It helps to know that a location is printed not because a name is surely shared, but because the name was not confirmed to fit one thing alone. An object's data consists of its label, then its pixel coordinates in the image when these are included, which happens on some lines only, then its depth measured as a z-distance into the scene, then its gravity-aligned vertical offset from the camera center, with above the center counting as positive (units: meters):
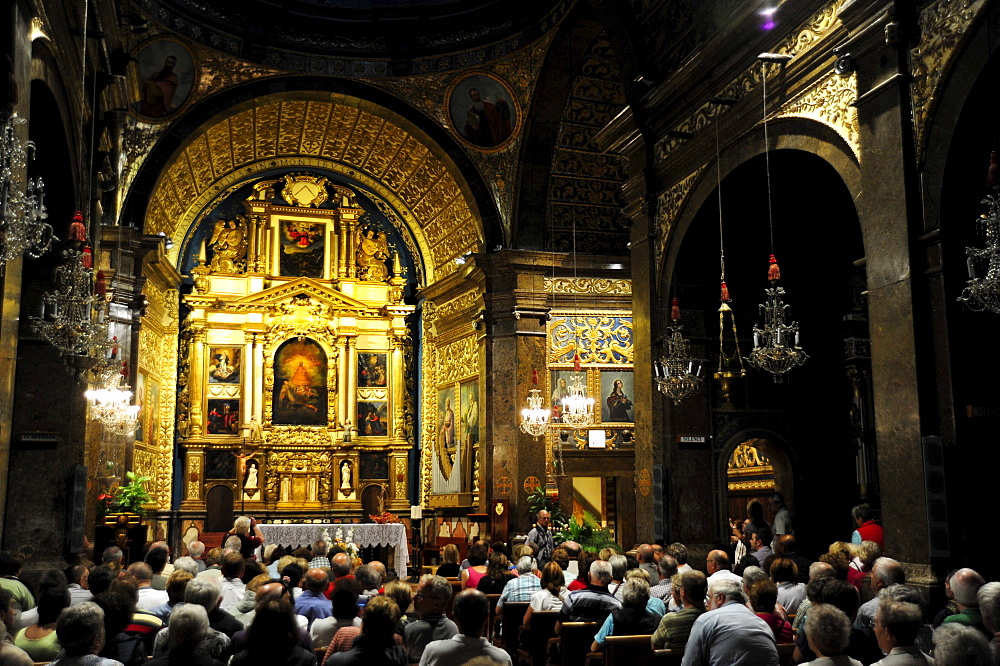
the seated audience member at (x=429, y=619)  5.54 -0.76
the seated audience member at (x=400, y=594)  6.38 -0.70
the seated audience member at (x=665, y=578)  7.94 -0.78
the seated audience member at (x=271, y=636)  4.12 -0.62
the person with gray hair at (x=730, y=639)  4.82 -0.77
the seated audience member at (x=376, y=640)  4.35 -0.69
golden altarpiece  21.95 +2.84
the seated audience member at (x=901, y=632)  4.37 -0.67
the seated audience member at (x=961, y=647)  3.79 -0.64
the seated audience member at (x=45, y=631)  5.33 -0.78
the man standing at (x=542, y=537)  14.66 -0.81
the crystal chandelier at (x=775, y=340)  9.30 +1.34
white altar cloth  16.11 -0.81
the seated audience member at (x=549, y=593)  7.88 -0.87
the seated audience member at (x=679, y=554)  8.69 -0.63
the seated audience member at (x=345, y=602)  5.53 -0.65
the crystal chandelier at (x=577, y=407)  15.99 +1.24
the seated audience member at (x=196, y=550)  10.61 -0.68
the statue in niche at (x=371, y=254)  23.56 +5.50
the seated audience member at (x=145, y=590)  6.89 -0.73
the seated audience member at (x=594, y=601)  7.23 -0.86
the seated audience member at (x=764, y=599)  5.81 -0.69
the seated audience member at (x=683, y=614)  5.65 -0.76
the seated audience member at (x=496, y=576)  9.38 -0.87
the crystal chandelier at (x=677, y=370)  11.48 +1.29
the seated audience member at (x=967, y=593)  5.46 -0.63
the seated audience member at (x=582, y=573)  8.58 -0.85
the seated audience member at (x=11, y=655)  4.04 -0.68
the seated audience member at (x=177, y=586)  6.07 -0.60
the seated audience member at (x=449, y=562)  10.24 -0.81
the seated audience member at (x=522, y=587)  8.69 -0.90
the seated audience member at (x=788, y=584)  7.06 -0.74
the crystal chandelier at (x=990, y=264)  6.54 +1.44
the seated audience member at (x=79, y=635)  4.29 -0.64
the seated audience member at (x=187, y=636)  4.29 -0.64
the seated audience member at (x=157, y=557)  7.96 -0.56
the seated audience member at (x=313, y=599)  6.63 -0.77
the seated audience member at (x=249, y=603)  6.55 -0.79
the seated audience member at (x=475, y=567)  9.70 -0.84
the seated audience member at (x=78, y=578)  7.31 -0.70
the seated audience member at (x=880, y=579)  6.02 -0.65
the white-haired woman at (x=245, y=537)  12.08 -0.64
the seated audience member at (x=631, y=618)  6.59 -0.90
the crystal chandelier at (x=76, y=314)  8.53 +1.54
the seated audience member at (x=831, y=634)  4.34 -0.67
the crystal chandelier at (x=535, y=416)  17.08 +1.16
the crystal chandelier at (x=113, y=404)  12.82 +1.18
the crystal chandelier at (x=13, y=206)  6.10 +1.77
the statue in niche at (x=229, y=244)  22.61 +5.53
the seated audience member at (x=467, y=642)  4.61 -0.74
